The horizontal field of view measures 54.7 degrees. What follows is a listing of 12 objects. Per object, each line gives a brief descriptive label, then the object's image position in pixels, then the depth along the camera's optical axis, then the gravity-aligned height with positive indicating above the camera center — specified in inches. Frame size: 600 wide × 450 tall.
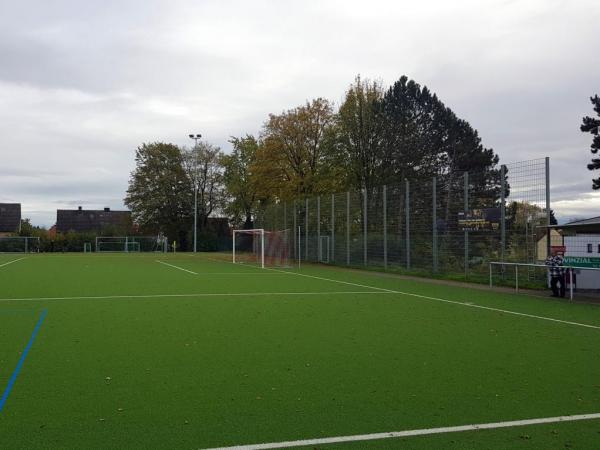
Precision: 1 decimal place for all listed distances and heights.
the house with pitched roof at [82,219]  4045.3 +140.2
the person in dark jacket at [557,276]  592.1 -39.5
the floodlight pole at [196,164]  2799.7 +366.0
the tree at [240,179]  2568.9 +270.1
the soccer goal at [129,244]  2507.4 -22.6
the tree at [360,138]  1701.5 +295.1
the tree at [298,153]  1672.0 +249.0
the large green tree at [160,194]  2827.3 +218.8
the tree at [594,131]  1501.0 +279.3
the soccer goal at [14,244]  2269.9 -19.1
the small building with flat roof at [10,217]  3398.1 +131.3
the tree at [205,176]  2888.8 +312.6
